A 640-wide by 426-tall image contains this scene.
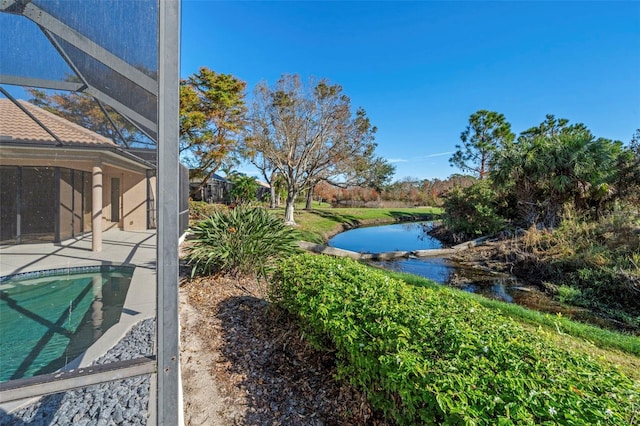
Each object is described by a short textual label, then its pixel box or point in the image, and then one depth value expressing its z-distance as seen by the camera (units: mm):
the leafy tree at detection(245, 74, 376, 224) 13602
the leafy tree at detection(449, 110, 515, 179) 24266
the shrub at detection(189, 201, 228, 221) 13675
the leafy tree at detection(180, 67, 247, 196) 14750
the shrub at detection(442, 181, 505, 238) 13438
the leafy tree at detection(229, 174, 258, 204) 21906
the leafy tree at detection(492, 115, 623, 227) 10391
